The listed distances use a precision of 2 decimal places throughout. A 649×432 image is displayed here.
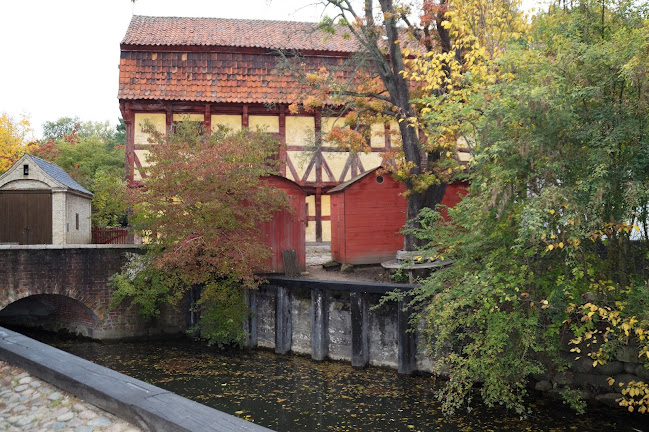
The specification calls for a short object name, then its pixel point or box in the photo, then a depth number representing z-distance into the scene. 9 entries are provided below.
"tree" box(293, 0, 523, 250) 11.96
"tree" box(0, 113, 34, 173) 28.02
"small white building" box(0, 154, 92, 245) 15.95
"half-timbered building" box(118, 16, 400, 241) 18.20
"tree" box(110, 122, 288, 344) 12.38
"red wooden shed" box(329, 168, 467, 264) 14.51
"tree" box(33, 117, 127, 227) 21.62
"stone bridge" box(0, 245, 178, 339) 13.47
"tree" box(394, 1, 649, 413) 6.72
